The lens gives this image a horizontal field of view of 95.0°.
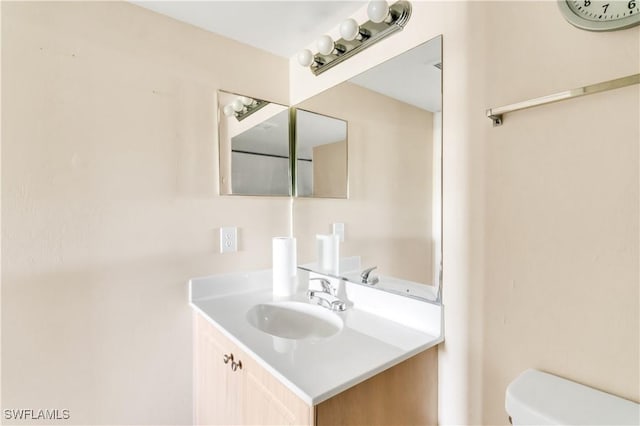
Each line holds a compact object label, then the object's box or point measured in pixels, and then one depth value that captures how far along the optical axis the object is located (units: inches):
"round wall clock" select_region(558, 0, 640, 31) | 25.4
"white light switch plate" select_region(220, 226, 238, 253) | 58.8
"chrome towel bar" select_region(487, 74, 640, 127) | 25.4
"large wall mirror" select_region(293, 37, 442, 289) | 42.1
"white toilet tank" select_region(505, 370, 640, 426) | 24.8
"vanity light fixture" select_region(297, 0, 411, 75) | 42.6
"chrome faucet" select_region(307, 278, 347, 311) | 52.2
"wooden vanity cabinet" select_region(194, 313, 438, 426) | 30.8
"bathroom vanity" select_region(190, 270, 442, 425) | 30.8
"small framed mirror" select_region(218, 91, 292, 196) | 59.6
